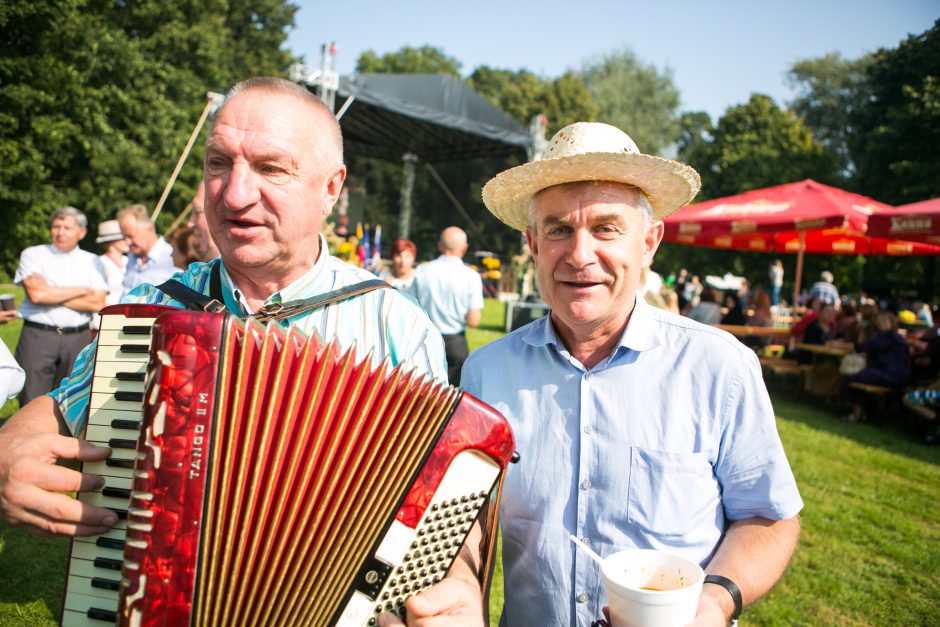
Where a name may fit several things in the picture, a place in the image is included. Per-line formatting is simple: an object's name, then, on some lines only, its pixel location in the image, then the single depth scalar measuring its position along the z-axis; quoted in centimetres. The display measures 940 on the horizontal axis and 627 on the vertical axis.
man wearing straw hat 165
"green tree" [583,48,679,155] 3753
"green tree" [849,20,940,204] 2255
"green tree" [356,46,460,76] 5028
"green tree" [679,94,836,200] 2944
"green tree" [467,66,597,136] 3788
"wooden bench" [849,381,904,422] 812
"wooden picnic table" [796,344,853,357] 899
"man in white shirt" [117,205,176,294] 500
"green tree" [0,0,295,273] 1678
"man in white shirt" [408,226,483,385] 620
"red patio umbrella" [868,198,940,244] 752
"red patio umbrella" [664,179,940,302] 912
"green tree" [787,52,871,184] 4206
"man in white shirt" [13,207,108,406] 505
